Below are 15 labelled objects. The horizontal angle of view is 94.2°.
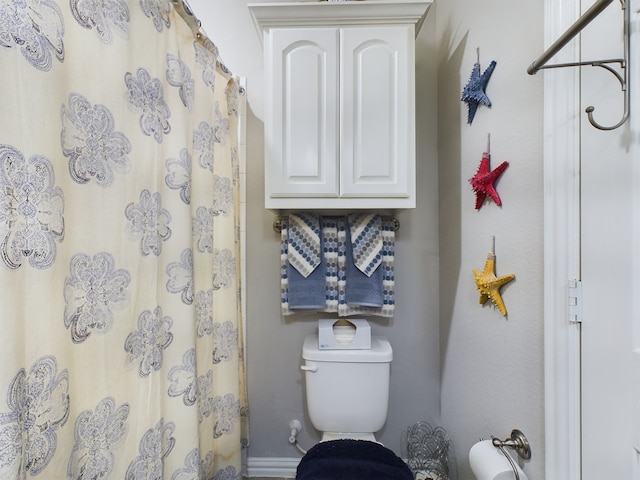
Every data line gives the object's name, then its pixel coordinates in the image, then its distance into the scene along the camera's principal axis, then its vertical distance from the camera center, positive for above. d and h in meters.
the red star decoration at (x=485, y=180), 0.94 +0.18
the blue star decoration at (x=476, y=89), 0.99 +0.51
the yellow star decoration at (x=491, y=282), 0.92 -0.15
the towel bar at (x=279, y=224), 1.41 +0.05
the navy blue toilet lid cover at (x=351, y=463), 0.99 -0.80
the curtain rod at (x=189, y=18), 0.87 +0.67
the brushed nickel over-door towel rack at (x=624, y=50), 0.52 +0.34
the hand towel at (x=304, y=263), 1.38 -0.13
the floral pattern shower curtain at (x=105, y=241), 0.48 -0.01
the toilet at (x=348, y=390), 1.27 -0.67
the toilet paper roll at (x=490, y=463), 0.78 -0.63
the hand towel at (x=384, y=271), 1.38 -0.17
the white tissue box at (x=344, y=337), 1.29 -0.45
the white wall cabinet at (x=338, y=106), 1.15 +0.51
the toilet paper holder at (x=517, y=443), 0.80 -0.59
